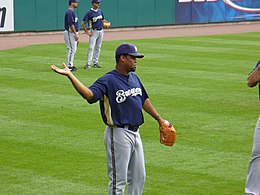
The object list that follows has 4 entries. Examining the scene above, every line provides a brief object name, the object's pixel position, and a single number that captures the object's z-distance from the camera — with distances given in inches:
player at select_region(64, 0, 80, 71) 1595.7
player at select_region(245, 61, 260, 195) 645.3
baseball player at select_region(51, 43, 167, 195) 603.2
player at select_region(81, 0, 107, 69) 1657.2
